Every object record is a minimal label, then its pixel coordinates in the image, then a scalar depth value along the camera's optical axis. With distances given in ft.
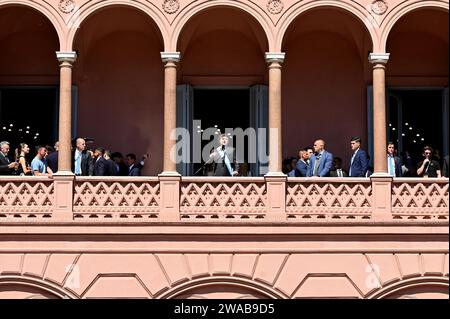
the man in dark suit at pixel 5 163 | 85.71
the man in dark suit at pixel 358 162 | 86.99
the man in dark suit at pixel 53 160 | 87.86
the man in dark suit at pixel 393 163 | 87.97
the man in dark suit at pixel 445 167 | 90.44
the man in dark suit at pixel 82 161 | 86.89
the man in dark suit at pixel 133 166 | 89.66
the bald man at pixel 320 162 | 86.38
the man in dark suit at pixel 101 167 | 86.12
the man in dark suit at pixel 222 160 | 87.56
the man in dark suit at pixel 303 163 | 87.61
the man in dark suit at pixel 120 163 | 91.04
